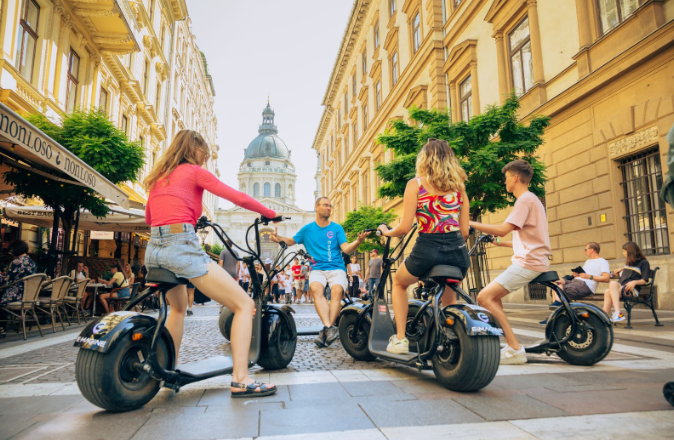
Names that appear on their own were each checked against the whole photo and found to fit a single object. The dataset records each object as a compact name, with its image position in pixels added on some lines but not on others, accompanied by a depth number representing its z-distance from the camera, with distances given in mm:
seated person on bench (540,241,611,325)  7203
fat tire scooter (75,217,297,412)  2709
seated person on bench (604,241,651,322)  7026
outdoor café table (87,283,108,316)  10320
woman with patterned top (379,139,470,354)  3502
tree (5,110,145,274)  9581
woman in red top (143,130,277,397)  2990
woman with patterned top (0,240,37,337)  7152
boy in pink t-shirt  4133
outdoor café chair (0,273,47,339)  6777
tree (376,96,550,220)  9750
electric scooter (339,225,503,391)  3078
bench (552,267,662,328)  7086
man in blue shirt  5484
